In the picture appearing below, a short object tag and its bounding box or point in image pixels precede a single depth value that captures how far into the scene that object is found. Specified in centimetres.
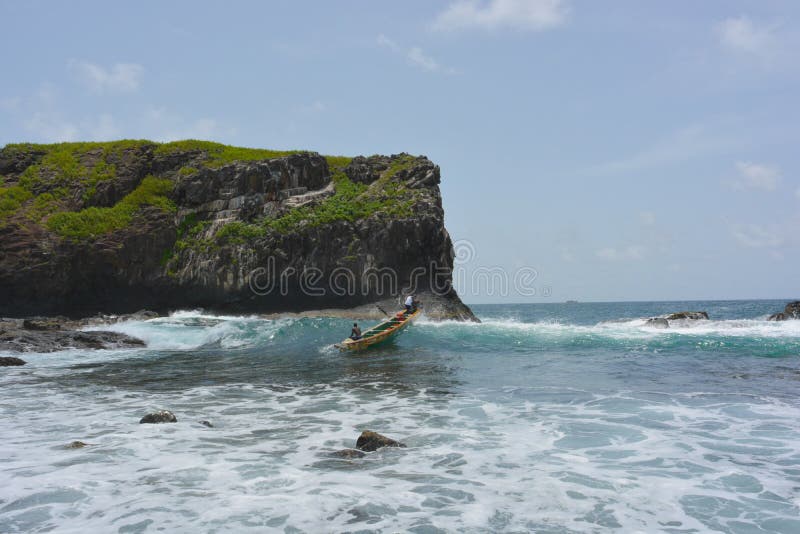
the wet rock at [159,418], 1010
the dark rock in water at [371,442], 838
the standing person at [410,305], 2927
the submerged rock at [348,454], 806
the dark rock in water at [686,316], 4052
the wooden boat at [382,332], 2270
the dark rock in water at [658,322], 3699
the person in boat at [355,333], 2362
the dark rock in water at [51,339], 2384
